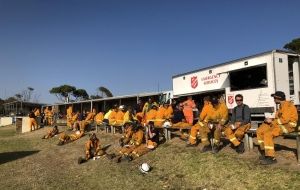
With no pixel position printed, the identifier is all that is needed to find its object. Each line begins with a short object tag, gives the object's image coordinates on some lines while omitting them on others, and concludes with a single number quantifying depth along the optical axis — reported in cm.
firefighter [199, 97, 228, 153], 670
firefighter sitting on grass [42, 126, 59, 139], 1400
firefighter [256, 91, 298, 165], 554
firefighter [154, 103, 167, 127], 920
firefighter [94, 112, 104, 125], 1347
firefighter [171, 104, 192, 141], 852
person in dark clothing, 638
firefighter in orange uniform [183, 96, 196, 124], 896
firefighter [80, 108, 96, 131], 1328
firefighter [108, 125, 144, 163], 786
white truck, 884
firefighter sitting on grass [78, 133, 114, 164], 863
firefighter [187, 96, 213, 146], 725
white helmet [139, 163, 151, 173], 669
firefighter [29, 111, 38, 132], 1784
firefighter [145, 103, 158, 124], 946
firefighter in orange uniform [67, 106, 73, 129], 1567
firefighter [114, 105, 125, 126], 1158
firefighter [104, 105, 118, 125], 1185
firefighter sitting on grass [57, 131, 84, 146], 1173
